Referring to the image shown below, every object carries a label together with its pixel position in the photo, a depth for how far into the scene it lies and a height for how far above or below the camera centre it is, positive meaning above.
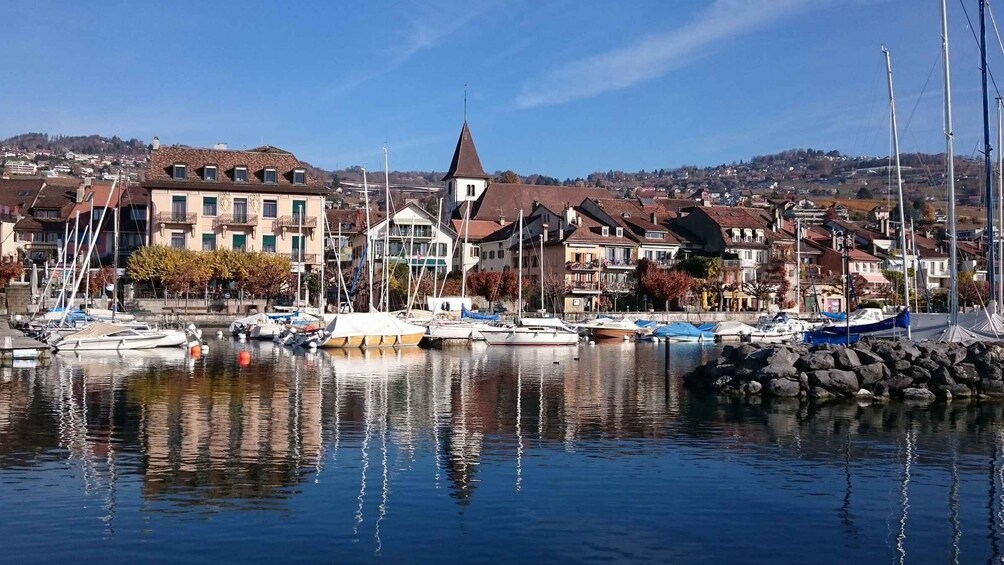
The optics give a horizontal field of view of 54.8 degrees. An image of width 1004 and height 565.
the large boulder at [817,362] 34.72 -1.96
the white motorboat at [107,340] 50.81 -1.61
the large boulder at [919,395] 33.81 -3.06
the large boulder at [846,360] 35.03 -1.90
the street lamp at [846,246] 48.69 +3.14
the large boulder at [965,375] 34.78 -2.43
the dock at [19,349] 46.09 -1.87
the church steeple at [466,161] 143.50 +22.17
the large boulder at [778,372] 34.62 -2.30
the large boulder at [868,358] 35.16 -1.85
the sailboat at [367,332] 57.41 -1.37
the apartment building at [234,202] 87.44 +9.85
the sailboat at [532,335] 64.19 -1.75
